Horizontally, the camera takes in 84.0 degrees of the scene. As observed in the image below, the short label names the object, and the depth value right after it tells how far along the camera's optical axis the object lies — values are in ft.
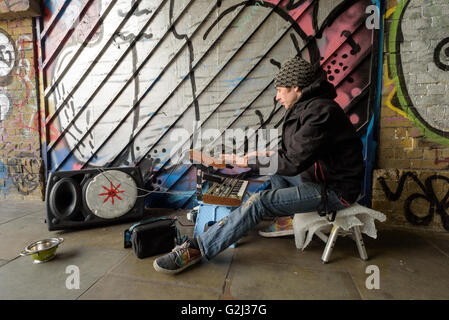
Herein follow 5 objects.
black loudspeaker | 8.11
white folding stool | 5.92
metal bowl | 6.13
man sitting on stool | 5.43
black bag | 6.42
